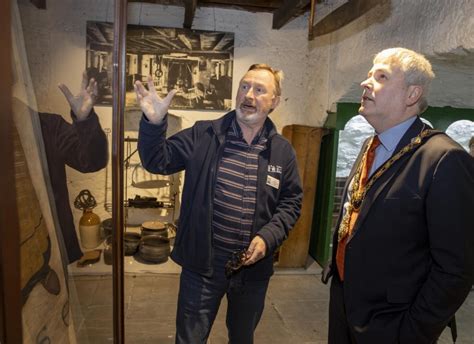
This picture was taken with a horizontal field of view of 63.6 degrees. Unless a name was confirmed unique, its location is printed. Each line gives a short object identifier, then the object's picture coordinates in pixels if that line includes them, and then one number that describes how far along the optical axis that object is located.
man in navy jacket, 1.49
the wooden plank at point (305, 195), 3.63
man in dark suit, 1.10
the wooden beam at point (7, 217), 0.53
